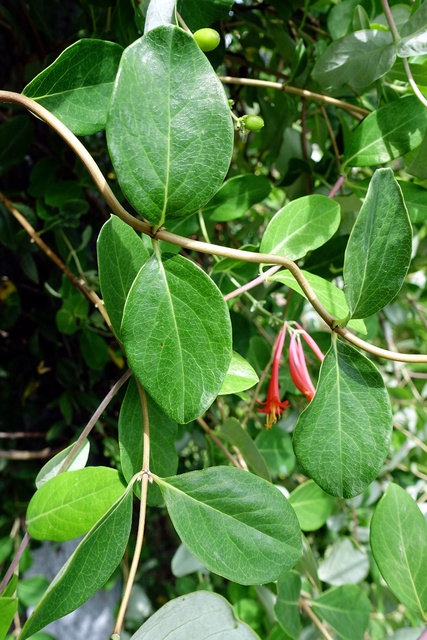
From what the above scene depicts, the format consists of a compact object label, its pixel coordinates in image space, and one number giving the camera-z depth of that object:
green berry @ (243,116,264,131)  0.46
